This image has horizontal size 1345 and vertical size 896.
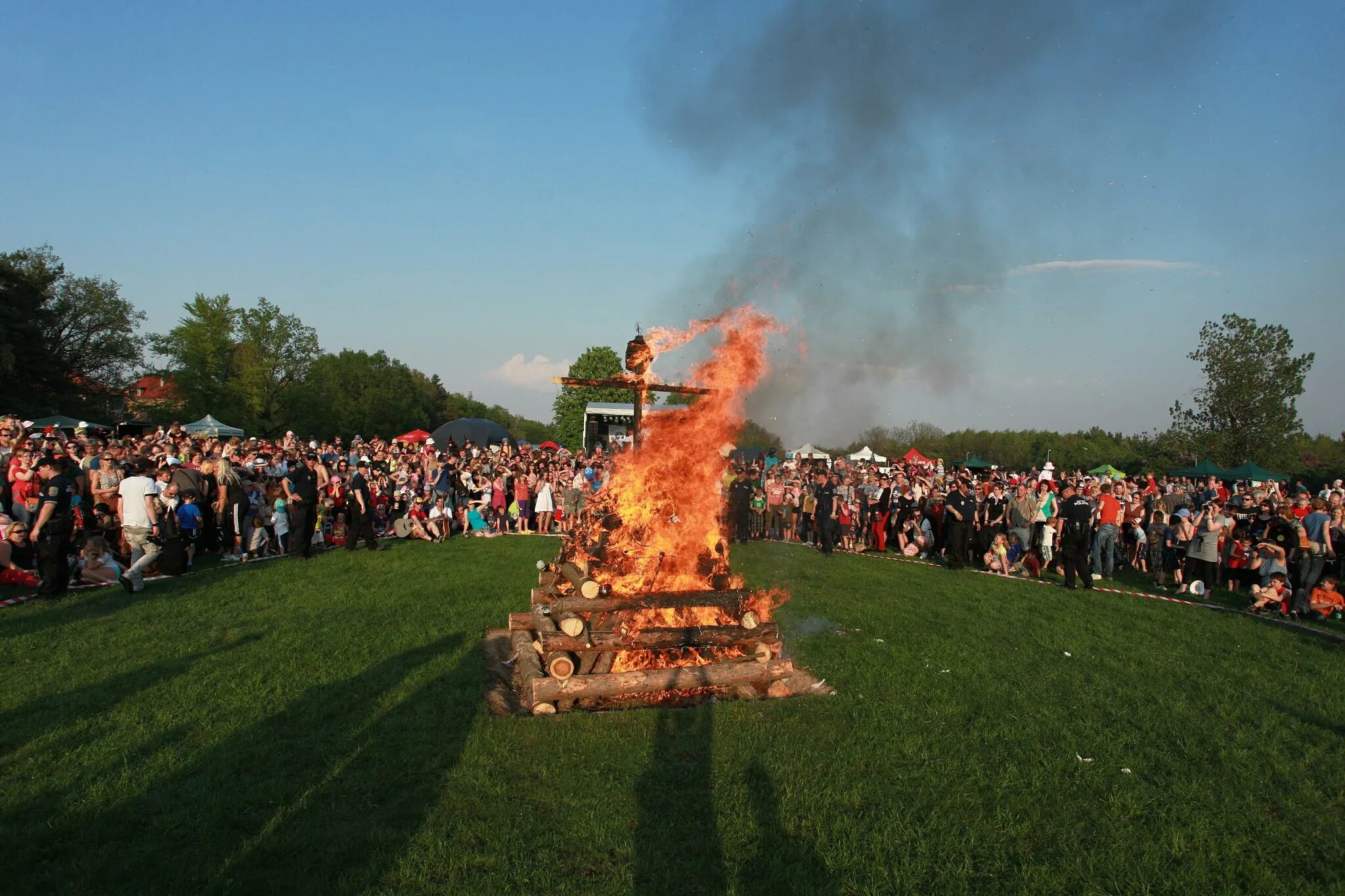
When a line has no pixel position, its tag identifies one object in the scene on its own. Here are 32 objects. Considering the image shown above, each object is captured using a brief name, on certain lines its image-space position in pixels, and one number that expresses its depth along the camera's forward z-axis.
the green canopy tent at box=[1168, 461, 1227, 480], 32.31
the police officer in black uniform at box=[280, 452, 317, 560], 14.27
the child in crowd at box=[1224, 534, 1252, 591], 14.73
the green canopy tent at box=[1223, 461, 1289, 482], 30.72
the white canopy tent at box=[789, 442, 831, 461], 30.90
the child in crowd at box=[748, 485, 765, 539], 21.12
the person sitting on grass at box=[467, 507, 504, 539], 19.72
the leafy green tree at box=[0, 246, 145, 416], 41.78
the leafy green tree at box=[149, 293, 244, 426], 63.53
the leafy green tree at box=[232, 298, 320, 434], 66.31
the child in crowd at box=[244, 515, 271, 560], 14.58
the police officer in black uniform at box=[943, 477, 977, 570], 16.16
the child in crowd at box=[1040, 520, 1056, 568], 16.19
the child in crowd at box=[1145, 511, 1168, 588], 15.49
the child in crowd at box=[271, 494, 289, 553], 15.07
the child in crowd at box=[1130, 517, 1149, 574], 17.41
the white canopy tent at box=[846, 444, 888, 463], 38.53
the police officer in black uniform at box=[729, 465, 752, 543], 19.83
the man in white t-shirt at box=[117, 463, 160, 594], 10.80
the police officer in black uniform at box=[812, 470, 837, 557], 17.81
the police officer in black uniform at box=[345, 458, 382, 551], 15.33
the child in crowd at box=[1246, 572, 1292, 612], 12.48
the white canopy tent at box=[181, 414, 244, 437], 36.97
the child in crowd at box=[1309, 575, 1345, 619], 12.19
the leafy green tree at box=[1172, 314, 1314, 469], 35.00
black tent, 49.79
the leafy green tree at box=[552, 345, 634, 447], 48.94
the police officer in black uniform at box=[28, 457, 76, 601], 9.92
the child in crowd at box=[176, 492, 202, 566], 13.38
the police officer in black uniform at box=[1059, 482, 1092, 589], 13.80
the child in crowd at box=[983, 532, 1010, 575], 16.06
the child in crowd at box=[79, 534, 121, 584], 11.27
